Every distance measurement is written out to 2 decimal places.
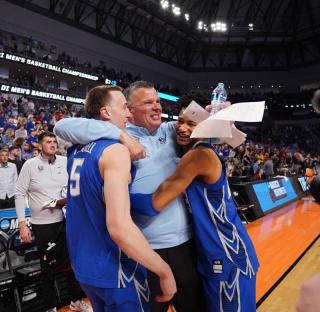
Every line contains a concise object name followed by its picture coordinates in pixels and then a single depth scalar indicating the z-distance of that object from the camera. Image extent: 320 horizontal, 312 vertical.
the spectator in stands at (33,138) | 8.93
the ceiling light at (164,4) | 20.22
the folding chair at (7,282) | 3.01
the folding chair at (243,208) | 7.56
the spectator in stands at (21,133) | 9.82
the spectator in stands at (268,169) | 12.83
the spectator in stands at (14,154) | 7.31
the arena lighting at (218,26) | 24.94
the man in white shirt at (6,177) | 6.26
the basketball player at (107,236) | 1.32
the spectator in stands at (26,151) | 8.51
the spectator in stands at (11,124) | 10.41
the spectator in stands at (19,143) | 8.00
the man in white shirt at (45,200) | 3.33
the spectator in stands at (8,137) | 9.17
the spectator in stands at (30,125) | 10.93
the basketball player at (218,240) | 1.77
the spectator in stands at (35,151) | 7.66
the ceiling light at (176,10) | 21.25
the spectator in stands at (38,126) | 10.53
